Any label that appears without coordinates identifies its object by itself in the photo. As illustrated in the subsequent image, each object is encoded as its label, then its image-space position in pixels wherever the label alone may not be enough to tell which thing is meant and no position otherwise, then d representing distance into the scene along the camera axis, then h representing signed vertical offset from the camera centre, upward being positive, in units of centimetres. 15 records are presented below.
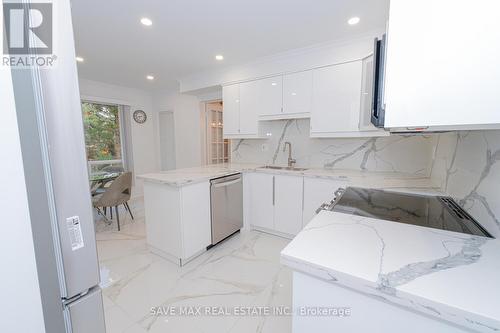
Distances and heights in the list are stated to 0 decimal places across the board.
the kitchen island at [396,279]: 50 -38
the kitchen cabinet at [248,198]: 206 -62
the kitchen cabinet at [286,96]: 254 +62
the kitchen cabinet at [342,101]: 212 +47
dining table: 324 -55
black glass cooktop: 97 -39
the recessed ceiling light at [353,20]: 190 +115
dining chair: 291 -71
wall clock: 467 +68
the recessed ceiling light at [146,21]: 189 +117
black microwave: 78 +25
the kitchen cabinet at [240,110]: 295 +51
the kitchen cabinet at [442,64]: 52 +21
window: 413 +21
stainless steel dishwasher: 241 -77
